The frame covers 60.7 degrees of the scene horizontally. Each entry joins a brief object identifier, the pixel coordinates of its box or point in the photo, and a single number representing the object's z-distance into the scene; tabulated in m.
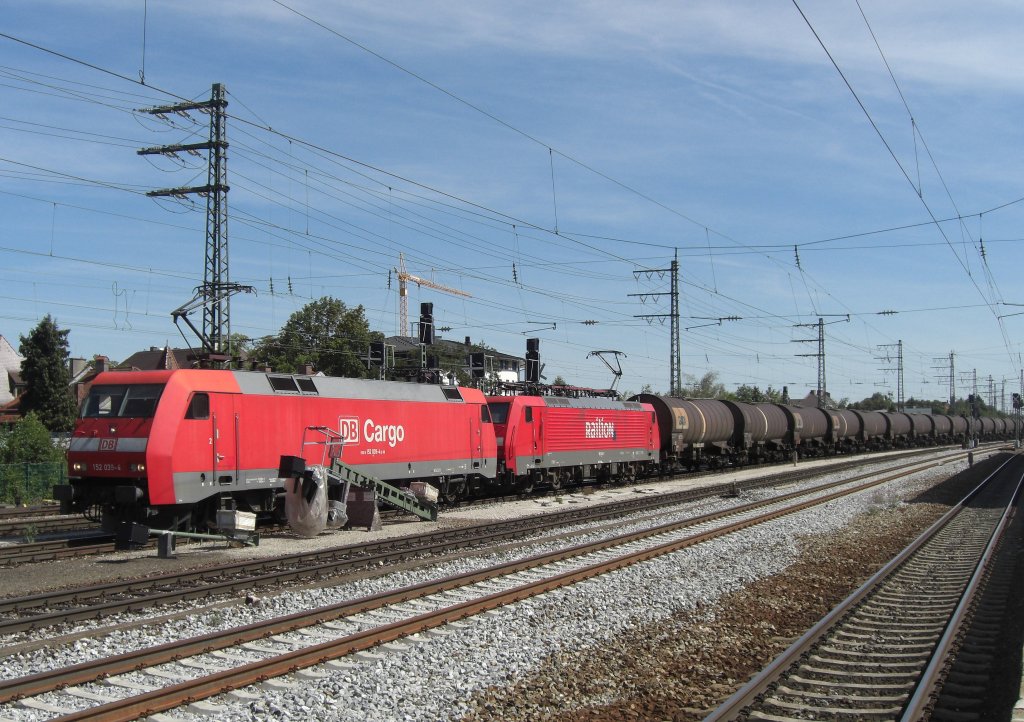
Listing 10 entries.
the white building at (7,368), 75.50
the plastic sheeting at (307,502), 17.56
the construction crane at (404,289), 115.19
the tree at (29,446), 31.94
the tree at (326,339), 65.06
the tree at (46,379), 57.81
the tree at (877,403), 145.49
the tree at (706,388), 105.50
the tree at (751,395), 93.56
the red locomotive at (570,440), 27.38
